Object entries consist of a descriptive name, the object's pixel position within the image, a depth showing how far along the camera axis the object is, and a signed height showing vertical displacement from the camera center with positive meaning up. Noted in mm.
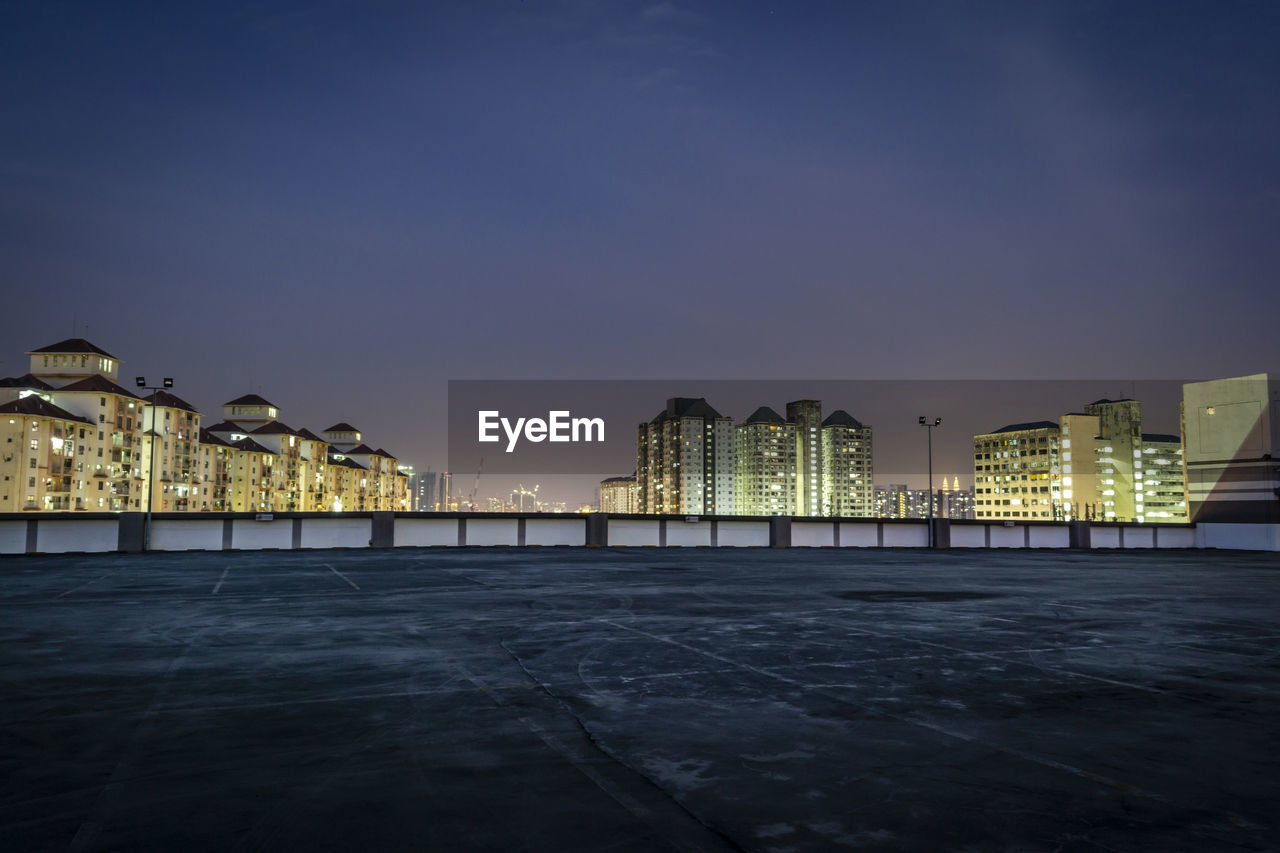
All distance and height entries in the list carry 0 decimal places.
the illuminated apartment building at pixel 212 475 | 175875 +3538
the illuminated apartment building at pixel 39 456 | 127750 +5562
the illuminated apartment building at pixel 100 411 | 143625 +14269
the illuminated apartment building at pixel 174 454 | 159750 +7495
